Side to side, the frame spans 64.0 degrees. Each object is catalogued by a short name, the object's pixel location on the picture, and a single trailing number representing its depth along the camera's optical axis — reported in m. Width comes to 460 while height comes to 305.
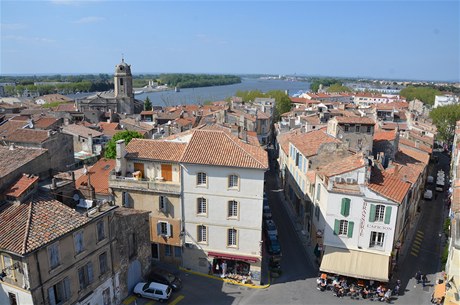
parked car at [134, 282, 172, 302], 29.95
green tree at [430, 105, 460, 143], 90.31
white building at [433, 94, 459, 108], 140.77
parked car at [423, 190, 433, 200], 54.06
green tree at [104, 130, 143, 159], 52.67
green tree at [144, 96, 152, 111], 126.44
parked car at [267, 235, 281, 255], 36.53
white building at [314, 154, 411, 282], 32.00
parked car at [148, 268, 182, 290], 31.57
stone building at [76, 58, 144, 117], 103.81
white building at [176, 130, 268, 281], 31.69
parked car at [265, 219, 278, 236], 40.25
